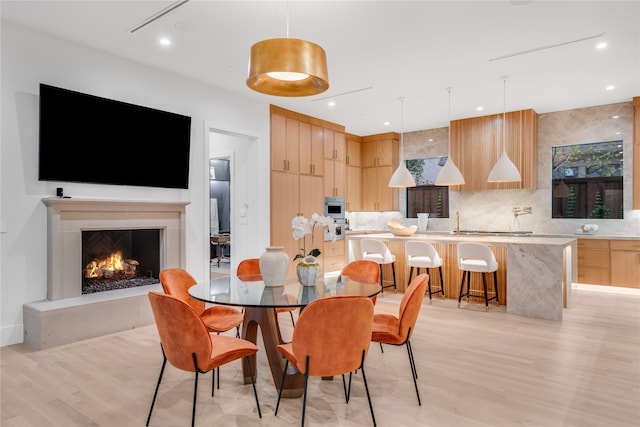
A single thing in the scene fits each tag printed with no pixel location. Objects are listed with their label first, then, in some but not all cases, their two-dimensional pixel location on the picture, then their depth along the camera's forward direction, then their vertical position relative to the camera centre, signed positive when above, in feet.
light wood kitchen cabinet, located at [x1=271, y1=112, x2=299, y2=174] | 21.48 +3.93
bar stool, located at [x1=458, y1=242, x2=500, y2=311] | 15.76 -1.85
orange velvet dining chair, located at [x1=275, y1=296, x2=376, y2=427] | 6.63 -2.03
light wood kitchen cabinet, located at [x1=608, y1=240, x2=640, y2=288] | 19.47 -2.36
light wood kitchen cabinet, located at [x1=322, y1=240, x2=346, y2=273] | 25.05 -2.61
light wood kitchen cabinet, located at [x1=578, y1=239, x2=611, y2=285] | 20.18 -2.40
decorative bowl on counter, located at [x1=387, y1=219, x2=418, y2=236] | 19.75 -0.71
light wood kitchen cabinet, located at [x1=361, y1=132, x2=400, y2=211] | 28.91 +3.42
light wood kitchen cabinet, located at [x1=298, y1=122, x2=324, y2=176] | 23.34 +3.92
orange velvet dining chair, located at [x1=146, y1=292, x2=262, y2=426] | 6.86 -2.14
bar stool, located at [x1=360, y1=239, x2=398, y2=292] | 18.34 -1.69
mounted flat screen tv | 13.01 +2.66
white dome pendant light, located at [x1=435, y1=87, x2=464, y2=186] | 19.40 +1.89
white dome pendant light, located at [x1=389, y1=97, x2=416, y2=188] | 20.36 +1.86
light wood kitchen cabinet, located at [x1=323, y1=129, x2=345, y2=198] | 25.14 +3.30
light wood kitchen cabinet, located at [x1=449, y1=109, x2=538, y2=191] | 22.41 +3.99
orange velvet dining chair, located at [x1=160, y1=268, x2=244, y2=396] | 9.80 -2.51
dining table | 7.98 -1.71
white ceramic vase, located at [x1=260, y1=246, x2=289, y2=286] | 9.42 -1.20
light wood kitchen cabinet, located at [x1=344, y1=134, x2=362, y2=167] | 28.66 +4.69
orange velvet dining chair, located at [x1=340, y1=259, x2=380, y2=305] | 11.33 -1.62
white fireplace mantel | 12.94 -0.29
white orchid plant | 9.65 -0.29
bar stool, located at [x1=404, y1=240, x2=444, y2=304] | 17.01 -1.73
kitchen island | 14.80 -2.28
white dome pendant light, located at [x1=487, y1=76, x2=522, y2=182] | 18.70 +2.01
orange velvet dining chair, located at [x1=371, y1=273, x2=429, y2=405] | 8.32 -2.16
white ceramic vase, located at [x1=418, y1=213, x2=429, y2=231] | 25.30 -0.36
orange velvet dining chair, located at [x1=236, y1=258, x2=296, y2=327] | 12.15 -1.62
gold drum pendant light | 7.47 +2.97
